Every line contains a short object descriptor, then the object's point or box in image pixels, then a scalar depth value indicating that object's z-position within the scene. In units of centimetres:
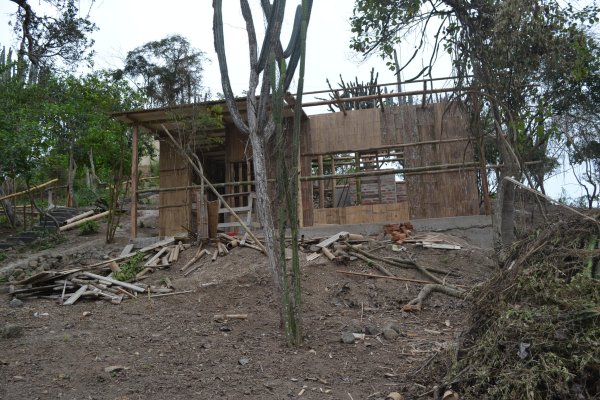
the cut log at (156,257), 1041
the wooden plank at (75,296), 879
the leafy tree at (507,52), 820
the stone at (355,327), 700
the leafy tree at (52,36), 1145
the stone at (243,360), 598
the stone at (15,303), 874
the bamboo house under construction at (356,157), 1287
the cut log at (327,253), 960
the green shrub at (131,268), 992
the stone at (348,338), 651
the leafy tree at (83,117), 1781
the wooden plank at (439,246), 1035
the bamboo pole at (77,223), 1694
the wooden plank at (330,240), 1018
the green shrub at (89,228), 1655
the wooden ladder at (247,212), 1225
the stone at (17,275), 1073
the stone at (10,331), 690
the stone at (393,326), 693
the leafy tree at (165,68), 1883
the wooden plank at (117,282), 907
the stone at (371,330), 684
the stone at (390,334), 670
